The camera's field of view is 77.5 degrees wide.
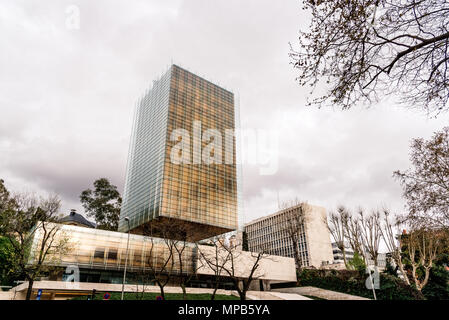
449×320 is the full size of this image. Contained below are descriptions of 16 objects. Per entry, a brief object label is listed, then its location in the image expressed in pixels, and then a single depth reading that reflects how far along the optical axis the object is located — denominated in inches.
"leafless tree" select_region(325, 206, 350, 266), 1612.0
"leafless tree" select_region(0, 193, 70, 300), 908.0
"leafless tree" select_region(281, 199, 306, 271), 2096.5
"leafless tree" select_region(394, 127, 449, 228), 573.9
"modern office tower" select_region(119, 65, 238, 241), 2444.6
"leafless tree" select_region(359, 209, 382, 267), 1321.4
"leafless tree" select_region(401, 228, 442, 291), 1189.7
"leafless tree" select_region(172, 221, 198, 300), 1918.2
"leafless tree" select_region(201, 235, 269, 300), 1953.7
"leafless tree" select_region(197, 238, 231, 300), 1870.9
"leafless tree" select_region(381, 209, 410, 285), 1209.2
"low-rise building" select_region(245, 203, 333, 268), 3629.4
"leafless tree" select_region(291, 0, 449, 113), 242.5
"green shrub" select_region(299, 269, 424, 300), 1368.8
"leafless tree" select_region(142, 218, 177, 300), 1769.9
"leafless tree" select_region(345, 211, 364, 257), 1437.0
